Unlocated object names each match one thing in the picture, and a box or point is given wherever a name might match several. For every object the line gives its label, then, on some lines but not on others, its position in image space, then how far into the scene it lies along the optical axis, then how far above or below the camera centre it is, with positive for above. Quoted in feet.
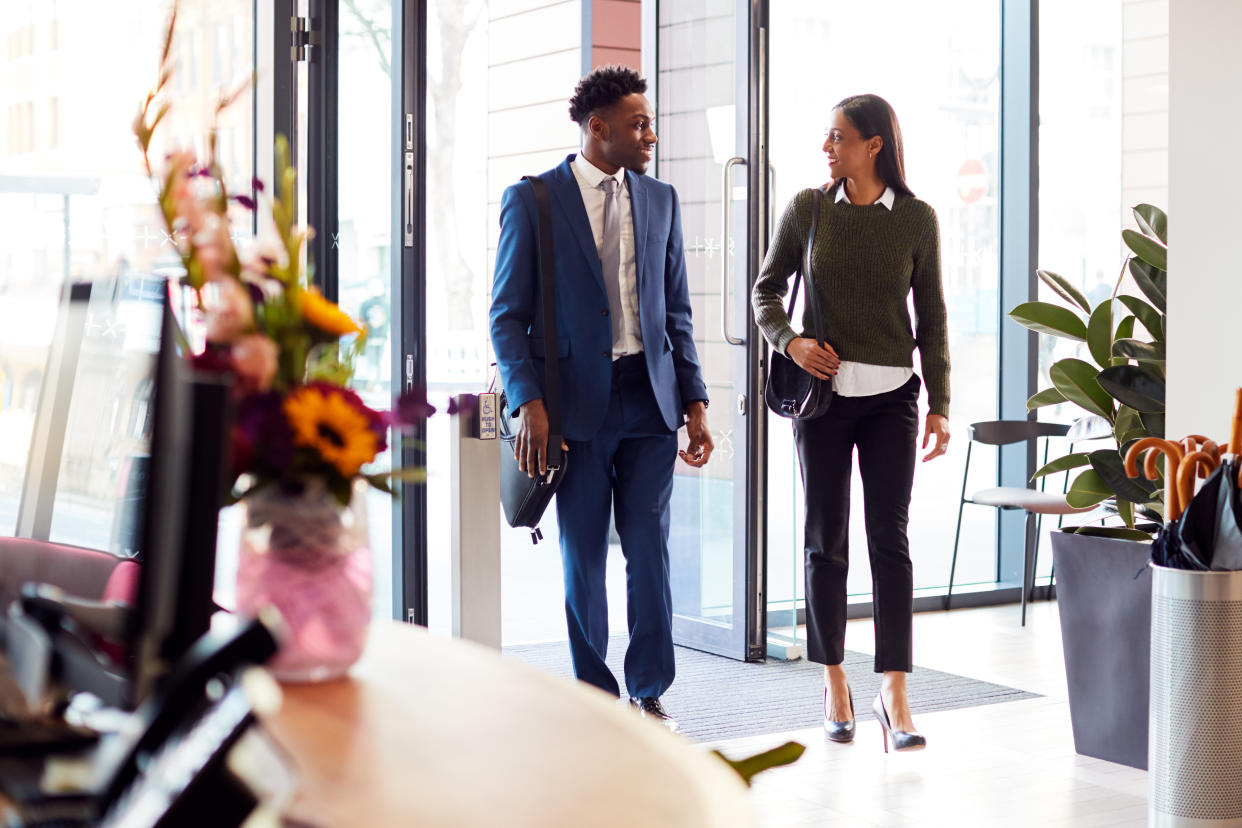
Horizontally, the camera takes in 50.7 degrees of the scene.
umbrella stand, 8.47 -2.14
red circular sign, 19.22 +2.79
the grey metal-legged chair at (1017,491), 16.22 -1.52
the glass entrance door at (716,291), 14.55 +0.91
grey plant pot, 10.32 -2.17
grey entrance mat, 11.86 -3.21
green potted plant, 10.40 -1.36
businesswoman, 10.85 +0.03
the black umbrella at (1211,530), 8.43 -1.03
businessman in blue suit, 10.50 +0.03
